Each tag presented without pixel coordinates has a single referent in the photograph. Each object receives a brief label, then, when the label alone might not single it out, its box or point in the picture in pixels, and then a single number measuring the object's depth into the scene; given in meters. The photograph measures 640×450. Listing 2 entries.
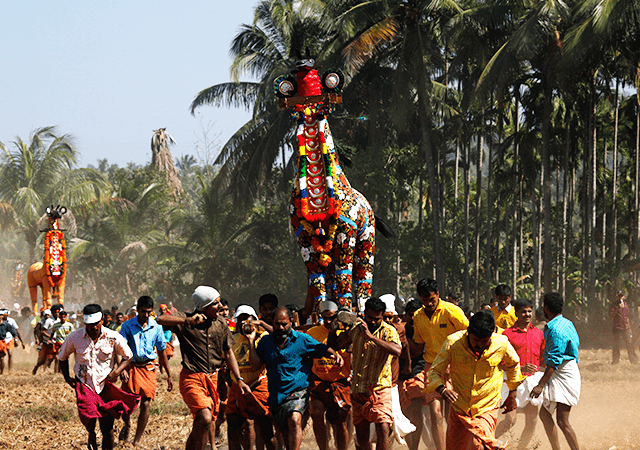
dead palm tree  83.69
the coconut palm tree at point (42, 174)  71.94
